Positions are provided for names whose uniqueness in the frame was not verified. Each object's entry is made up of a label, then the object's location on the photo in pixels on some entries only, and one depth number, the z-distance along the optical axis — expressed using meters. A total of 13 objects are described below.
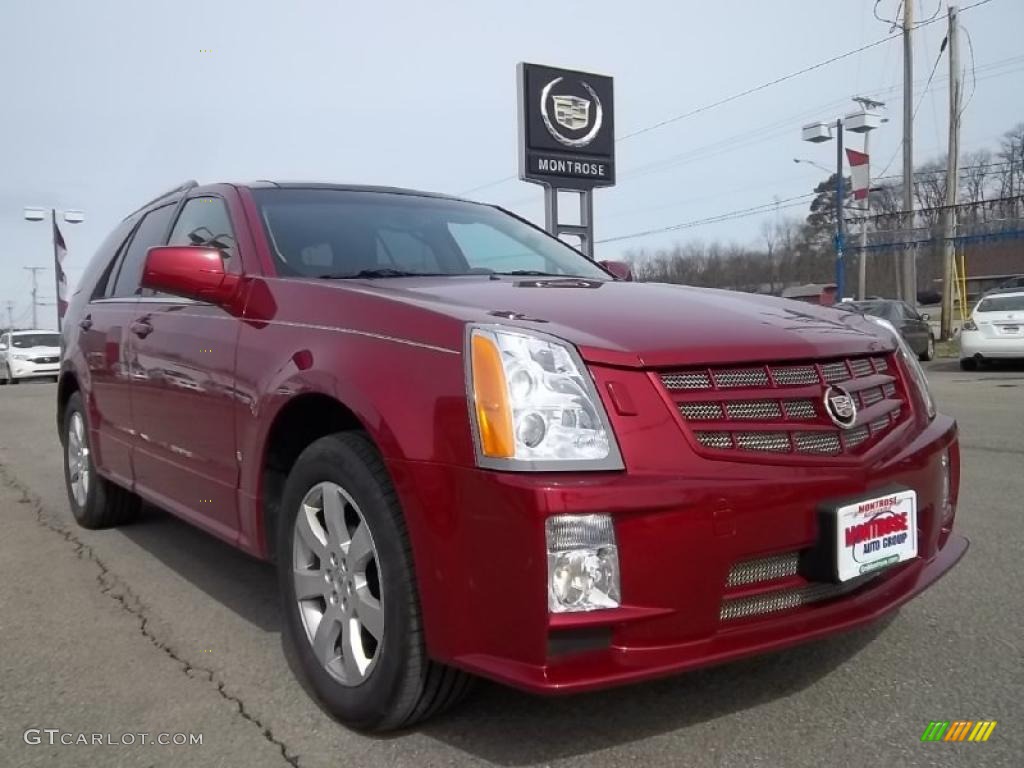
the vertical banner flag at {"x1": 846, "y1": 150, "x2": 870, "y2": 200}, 24.70
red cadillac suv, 2.09
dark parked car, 17.70
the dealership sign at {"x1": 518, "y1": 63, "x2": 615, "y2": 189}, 15.83
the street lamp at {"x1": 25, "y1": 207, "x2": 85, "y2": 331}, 35.06
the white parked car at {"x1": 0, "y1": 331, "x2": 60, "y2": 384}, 24.52
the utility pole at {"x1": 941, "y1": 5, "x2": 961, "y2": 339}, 22.69
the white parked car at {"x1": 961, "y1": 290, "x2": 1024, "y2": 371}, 14.66
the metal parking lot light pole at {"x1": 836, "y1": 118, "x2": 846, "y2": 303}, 24.94
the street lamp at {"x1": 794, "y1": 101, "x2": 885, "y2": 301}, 25.33
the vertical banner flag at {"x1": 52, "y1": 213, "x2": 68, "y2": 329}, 35.03
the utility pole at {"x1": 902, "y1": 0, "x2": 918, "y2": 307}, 23.56
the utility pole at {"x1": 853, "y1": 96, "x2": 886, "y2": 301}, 25.19
